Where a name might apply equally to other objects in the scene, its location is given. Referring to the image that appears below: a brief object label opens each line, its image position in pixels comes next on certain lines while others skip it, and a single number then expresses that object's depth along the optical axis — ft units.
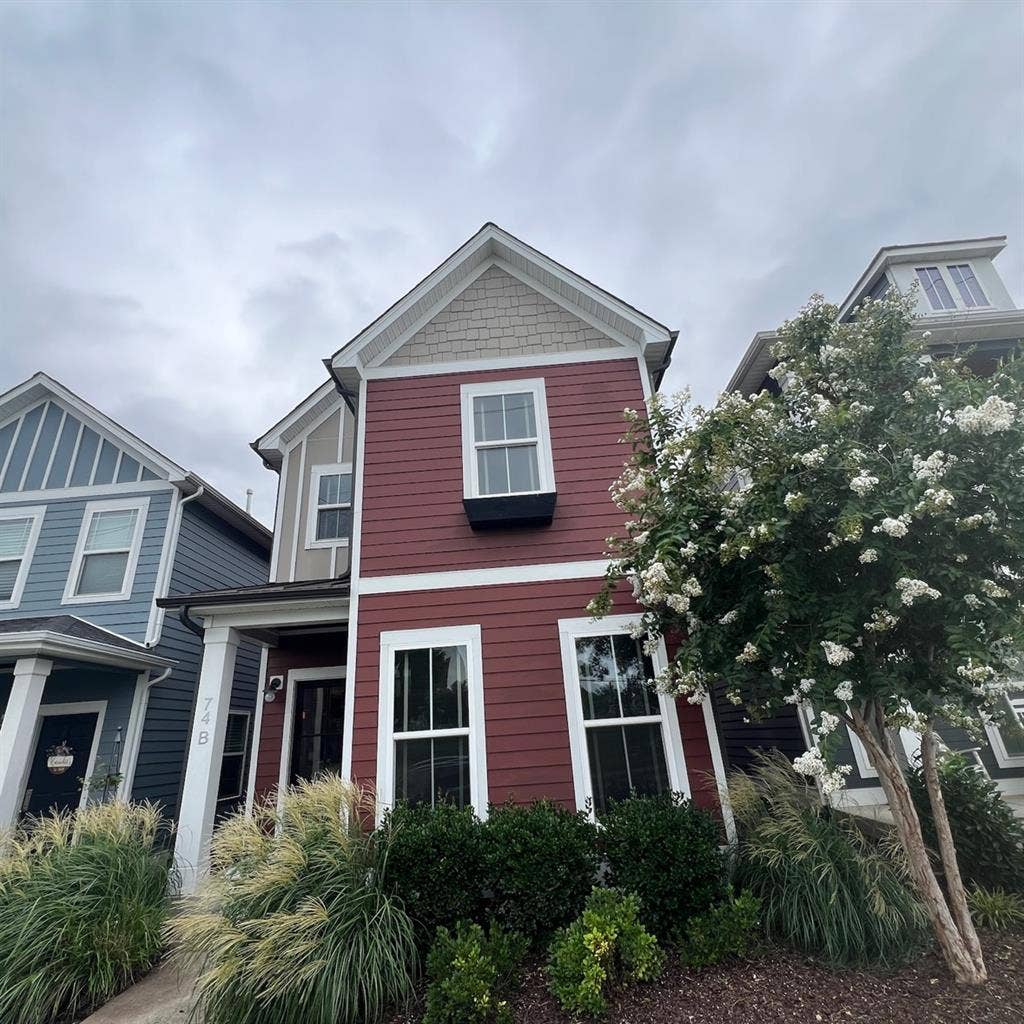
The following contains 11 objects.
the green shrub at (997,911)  12.48
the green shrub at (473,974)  9.62
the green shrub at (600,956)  9.80
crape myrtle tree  10.52
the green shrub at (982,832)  13.71
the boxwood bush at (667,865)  12.25
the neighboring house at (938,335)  22.11
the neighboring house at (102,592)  25.21
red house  16.25
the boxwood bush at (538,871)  12.34
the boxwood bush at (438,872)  12.35
